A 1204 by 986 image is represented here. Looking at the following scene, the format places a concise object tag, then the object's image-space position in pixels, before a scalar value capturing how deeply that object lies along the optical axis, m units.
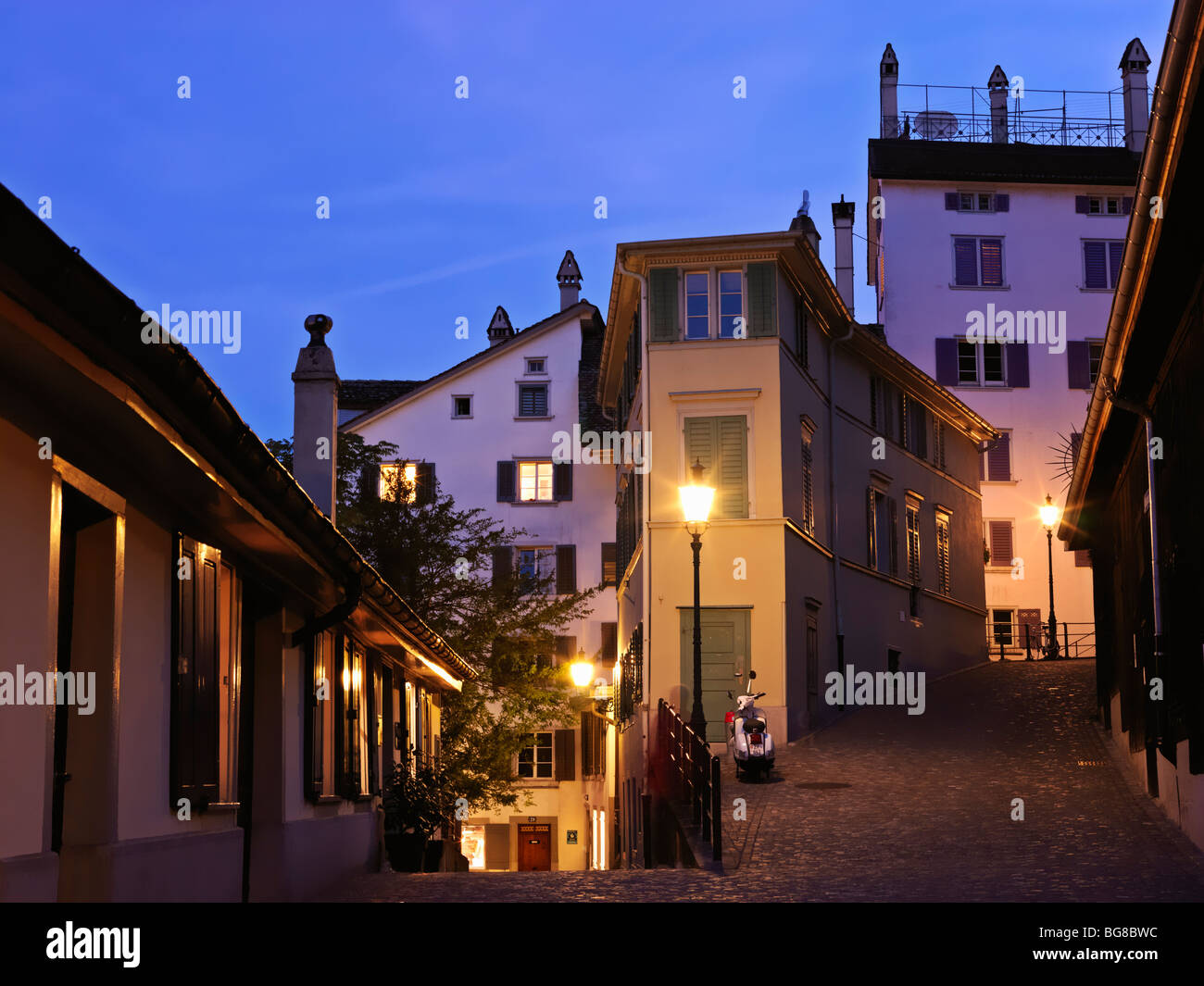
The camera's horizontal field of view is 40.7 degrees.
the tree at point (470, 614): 33.28
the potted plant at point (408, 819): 17.31
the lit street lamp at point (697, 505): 20.75
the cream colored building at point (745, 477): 28.78
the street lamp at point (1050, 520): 38.95
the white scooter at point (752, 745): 22.55
